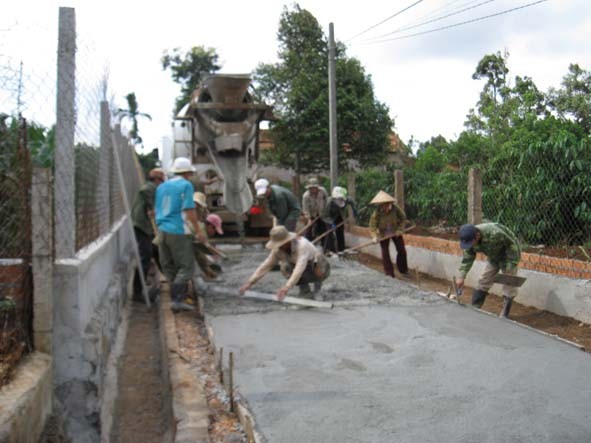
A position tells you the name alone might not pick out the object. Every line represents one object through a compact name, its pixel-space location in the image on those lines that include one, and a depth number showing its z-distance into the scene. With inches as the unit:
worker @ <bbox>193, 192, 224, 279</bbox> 281.1
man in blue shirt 232.7
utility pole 486.0
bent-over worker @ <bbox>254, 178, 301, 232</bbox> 309.0
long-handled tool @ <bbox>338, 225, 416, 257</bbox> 325.0
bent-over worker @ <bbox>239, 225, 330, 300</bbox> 213.2
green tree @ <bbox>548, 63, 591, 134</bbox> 670.5
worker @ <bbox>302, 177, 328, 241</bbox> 387.9
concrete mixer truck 388.5
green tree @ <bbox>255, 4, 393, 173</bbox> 681.0
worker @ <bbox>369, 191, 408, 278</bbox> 331.3
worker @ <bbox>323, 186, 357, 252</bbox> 389.1
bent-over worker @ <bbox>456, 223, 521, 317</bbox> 224.4
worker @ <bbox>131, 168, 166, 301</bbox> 272.8
